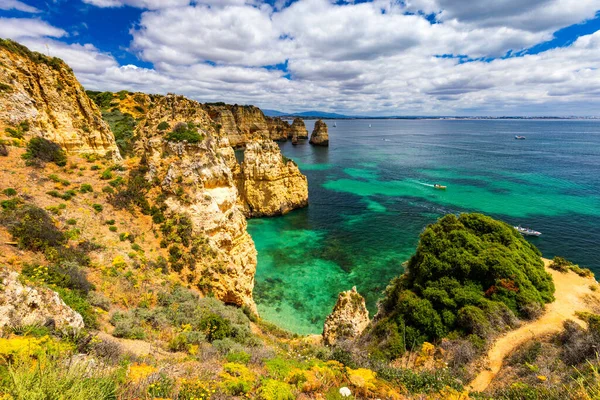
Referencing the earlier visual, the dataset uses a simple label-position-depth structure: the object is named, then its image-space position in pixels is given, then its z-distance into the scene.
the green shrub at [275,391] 7.23
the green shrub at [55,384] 4.52
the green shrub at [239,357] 9.64
